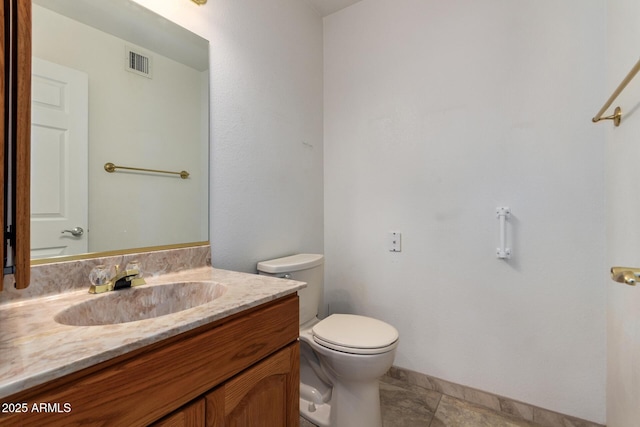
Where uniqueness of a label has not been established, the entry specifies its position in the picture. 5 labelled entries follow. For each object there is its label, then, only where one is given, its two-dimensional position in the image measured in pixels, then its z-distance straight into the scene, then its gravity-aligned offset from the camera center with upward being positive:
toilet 1.23 -0.64
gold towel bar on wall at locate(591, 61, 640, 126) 0.86 +0.40
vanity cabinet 0.48 -0.36
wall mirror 0.88 +0.31
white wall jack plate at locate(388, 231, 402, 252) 1.80 -0.17
